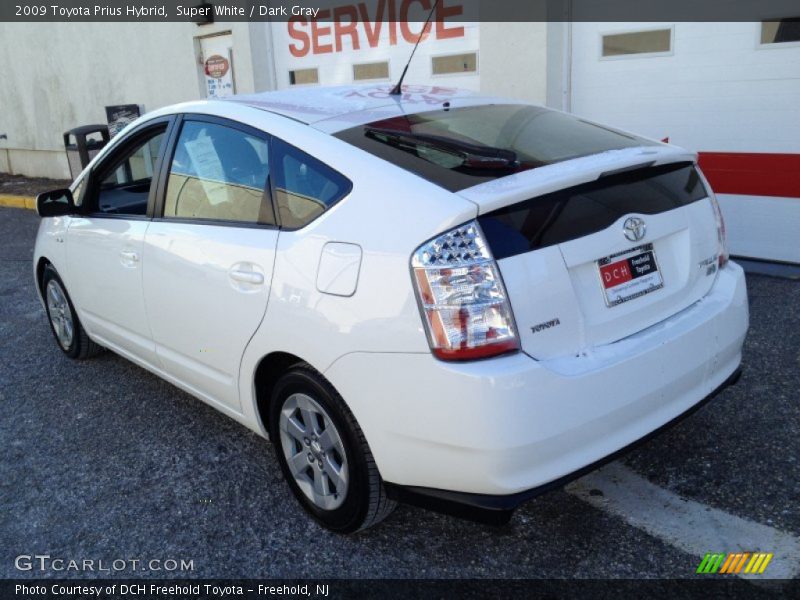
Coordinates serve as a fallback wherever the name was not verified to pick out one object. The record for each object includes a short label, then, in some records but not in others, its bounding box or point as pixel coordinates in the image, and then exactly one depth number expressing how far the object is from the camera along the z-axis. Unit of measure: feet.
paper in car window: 11.04
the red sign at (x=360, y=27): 26.50
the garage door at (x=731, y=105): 18.72
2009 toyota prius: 7.73
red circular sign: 34.52
